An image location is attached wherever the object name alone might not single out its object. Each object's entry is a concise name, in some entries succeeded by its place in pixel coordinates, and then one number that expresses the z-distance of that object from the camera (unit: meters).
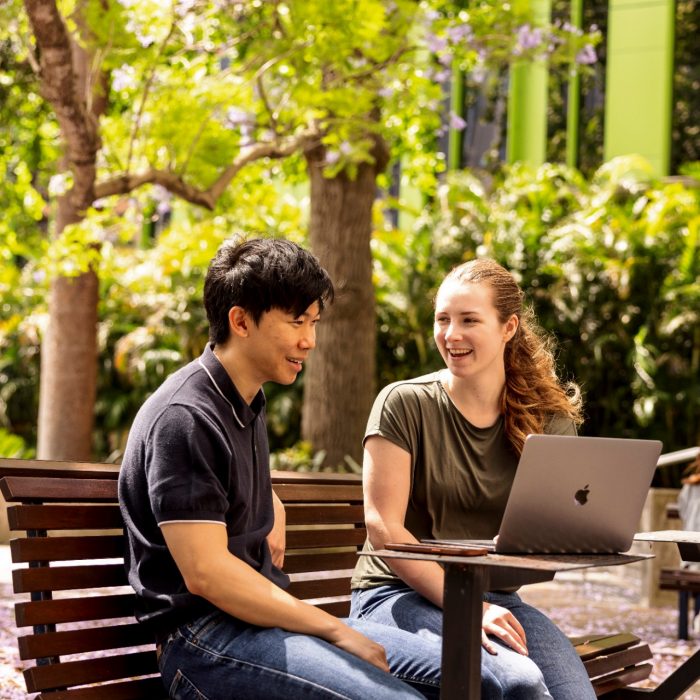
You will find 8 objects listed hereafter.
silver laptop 3.12
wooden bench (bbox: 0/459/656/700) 3.23
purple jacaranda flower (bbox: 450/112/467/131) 11.11
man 3.00
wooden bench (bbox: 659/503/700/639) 7.64
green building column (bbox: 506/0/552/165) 20.44
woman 3.66
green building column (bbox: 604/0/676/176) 19.11
